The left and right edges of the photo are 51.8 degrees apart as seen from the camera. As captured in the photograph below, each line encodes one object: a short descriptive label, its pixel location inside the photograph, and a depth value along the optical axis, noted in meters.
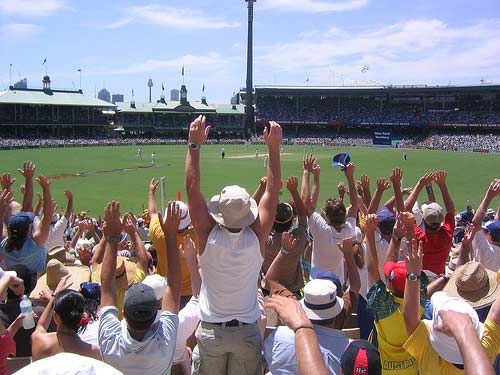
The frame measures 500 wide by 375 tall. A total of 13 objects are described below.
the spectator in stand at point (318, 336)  3.11
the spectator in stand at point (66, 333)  3.35
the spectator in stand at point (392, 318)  3.55
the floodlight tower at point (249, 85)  88.19
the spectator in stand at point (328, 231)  5.53
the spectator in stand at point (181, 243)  5.17
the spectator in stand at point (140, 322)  3.12
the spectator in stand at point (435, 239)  5.50
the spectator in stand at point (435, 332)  2.65
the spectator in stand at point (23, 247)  5.37
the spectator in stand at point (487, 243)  5.86
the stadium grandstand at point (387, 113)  73.00
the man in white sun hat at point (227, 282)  3.52
